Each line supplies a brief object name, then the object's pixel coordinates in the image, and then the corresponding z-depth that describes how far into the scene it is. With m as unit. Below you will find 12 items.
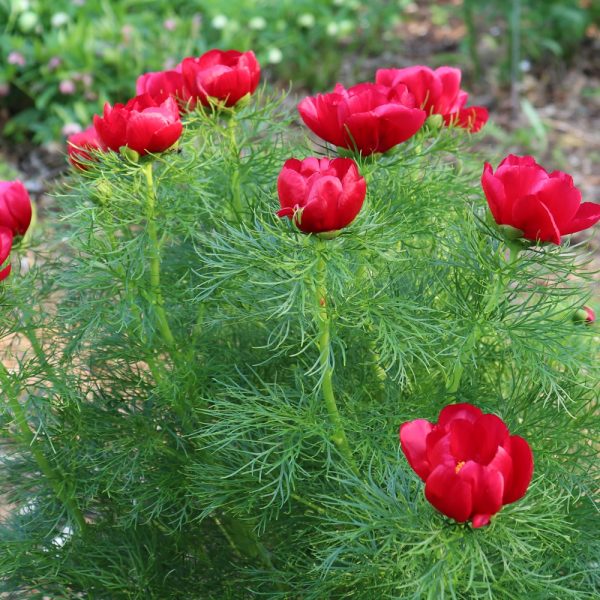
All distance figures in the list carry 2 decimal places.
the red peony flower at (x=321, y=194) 1.06
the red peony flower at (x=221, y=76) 1.37
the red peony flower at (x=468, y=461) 0.94
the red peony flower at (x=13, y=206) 1.32
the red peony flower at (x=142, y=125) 1.24
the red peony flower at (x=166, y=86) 1.42
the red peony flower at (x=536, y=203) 1.09
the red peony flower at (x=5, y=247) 1.20
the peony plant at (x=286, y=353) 1.13
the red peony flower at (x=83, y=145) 1.36
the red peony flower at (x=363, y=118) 1.21
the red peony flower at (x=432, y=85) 1.40
